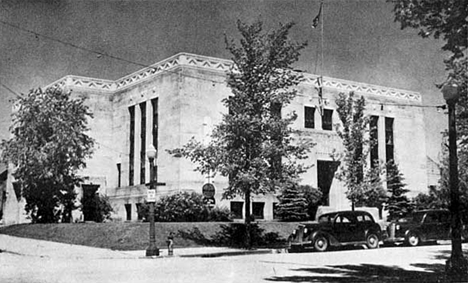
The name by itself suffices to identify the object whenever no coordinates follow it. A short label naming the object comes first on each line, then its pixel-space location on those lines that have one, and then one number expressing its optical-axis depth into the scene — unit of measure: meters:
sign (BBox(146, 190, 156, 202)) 21.58
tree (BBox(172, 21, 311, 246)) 24.06
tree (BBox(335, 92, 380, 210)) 33.69
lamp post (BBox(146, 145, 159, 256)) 20.70
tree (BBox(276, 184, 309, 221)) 34.38
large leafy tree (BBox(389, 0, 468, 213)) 12.50
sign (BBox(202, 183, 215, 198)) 33.34
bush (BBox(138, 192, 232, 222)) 30.19
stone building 38.16
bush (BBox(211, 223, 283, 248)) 25.58
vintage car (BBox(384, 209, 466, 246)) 25.56
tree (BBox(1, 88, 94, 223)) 34.56
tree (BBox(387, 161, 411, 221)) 39.25
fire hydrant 21.09
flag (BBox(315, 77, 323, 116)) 43.81
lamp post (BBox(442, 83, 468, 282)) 12.23
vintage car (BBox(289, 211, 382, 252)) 22.73
